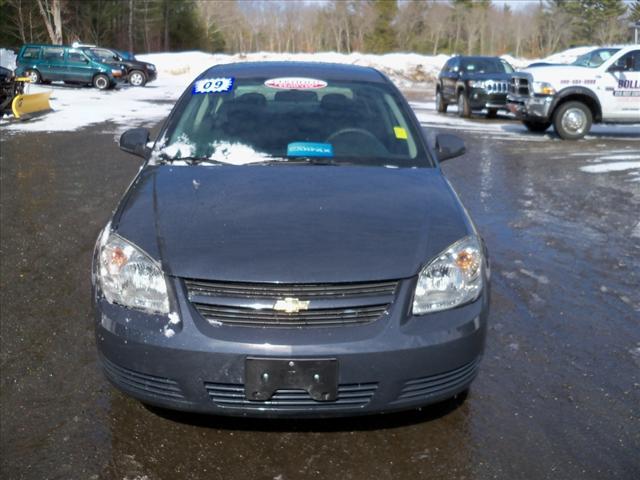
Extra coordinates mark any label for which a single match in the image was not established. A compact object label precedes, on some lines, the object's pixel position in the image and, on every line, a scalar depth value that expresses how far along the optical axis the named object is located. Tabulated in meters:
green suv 30.23
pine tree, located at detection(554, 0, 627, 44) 47.94
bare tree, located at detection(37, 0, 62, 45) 40.75
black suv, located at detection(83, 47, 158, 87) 33.72
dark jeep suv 19.78
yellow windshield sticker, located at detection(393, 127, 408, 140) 4.38
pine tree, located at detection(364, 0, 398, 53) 80.50
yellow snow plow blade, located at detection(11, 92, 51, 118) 17.41
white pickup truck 14.62
